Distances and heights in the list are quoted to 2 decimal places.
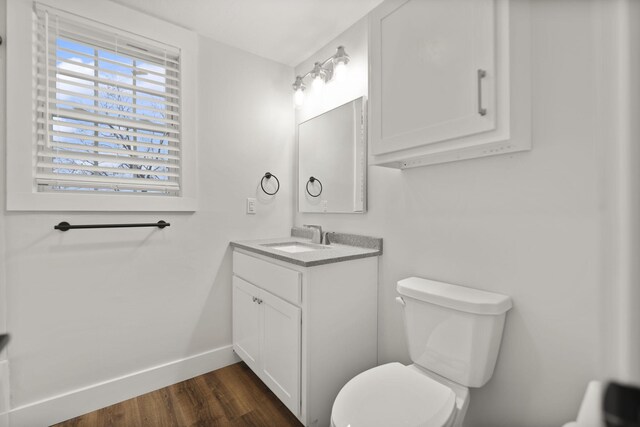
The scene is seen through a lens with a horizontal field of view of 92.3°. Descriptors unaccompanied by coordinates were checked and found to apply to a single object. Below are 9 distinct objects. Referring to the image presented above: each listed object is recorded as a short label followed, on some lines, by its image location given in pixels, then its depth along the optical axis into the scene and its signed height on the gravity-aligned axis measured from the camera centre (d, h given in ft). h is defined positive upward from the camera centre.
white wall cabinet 3.32 +1.62
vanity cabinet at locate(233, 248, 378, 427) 4.73 -1.97
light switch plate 7.28 +0.13
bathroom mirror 6.07 +1.10
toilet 3.39 -2.07
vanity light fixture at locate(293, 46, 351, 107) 6.11 +3.00
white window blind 5.12 +1.83
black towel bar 5.14 -0.27
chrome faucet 6.79 -0.53
